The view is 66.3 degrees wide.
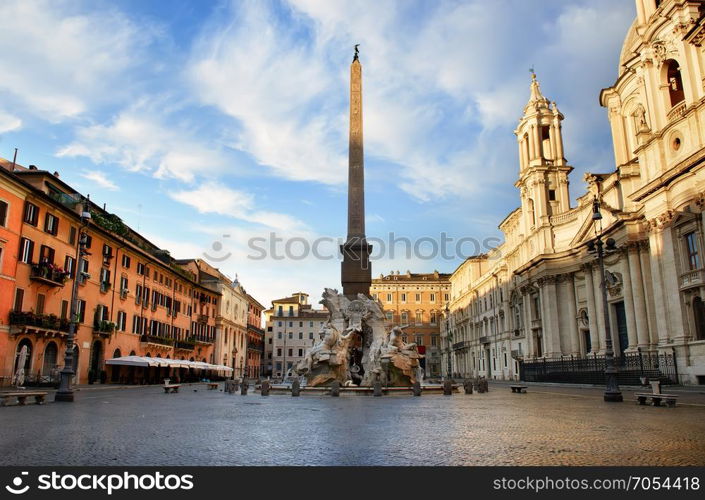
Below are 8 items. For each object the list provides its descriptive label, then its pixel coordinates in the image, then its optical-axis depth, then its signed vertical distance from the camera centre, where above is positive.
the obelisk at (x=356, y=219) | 25.92 +7.07
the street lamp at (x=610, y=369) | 17.39 -0.16
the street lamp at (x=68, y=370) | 17.36 -0.12
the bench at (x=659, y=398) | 14.75 -0.94
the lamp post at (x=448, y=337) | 79.25 +3.97
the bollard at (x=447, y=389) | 22.75 -1.01
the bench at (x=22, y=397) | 15.23 -0.88
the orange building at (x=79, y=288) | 27.55 +5.02
